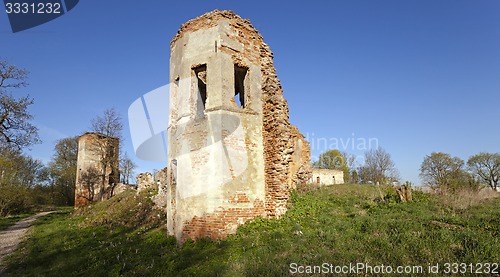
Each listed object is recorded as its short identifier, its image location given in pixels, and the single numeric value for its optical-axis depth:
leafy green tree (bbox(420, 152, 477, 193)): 39.37
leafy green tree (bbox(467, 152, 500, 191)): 37.97
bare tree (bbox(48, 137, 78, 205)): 35.81
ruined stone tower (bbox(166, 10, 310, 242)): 8.59
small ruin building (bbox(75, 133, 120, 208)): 27.00
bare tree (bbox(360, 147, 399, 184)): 43.38
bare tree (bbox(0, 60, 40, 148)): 17.09
